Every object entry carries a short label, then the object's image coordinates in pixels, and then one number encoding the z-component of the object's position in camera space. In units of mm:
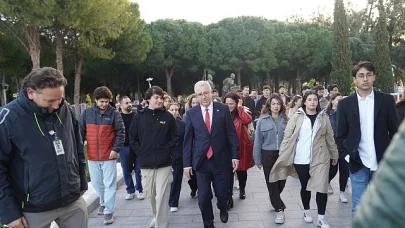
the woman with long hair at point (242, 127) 6500
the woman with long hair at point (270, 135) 5754
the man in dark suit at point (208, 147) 4973
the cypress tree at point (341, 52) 31953
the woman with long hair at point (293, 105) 7025
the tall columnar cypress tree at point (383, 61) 32219
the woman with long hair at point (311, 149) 5039
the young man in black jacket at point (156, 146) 5078
